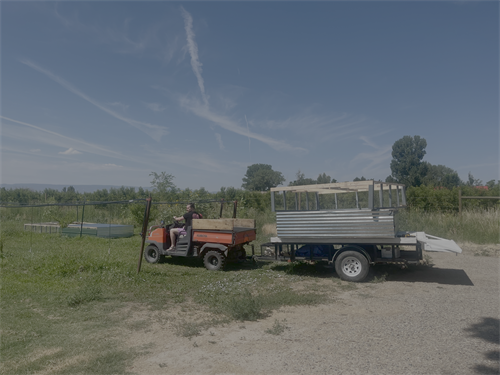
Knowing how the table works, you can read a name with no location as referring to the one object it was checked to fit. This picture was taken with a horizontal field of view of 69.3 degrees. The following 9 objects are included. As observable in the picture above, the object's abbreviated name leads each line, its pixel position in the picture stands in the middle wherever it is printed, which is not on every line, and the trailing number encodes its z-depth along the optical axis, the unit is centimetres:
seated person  1016
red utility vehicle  948
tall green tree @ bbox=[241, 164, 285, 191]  7686
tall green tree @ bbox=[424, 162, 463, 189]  6388
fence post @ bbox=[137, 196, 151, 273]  841
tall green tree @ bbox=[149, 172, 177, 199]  1989
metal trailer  771
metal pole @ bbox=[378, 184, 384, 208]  800
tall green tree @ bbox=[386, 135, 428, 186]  7066
